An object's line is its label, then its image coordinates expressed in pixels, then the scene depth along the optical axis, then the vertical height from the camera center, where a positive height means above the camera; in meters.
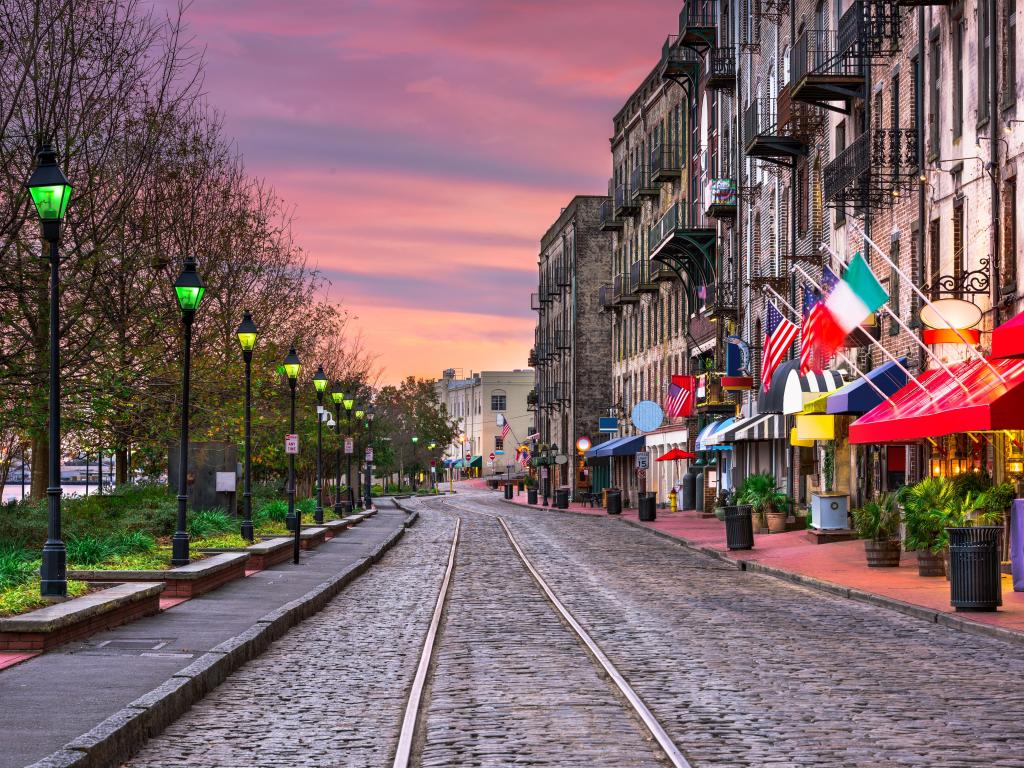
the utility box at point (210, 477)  40.72 -0.35
